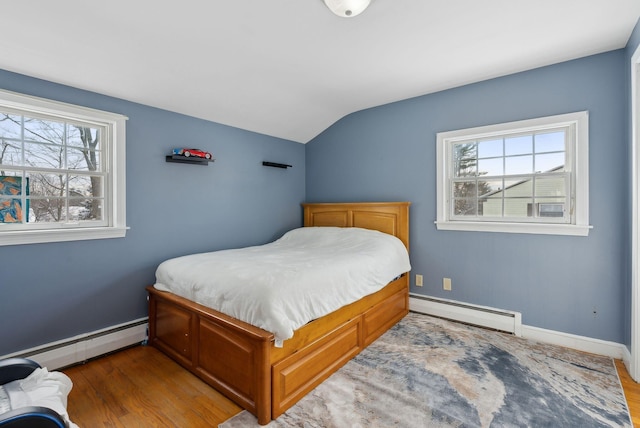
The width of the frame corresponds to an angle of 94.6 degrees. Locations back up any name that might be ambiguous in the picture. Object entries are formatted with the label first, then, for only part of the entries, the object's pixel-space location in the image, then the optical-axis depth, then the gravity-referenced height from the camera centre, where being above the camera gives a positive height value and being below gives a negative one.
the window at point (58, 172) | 2.13 +0.32
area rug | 1.65 -1.14
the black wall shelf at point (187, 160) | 2.80 +0.51
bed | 1.66 -0.92
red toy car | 2.80 +0.58
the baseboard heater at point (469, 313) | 2.74 -1.00
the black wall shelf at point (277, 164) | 3.70 +0.62
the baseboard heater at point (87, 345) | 2.18 -1.06
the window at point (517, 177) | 2.48 +0.35
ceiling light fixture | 1.73 +1.23
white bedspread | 1.72 -0.45
